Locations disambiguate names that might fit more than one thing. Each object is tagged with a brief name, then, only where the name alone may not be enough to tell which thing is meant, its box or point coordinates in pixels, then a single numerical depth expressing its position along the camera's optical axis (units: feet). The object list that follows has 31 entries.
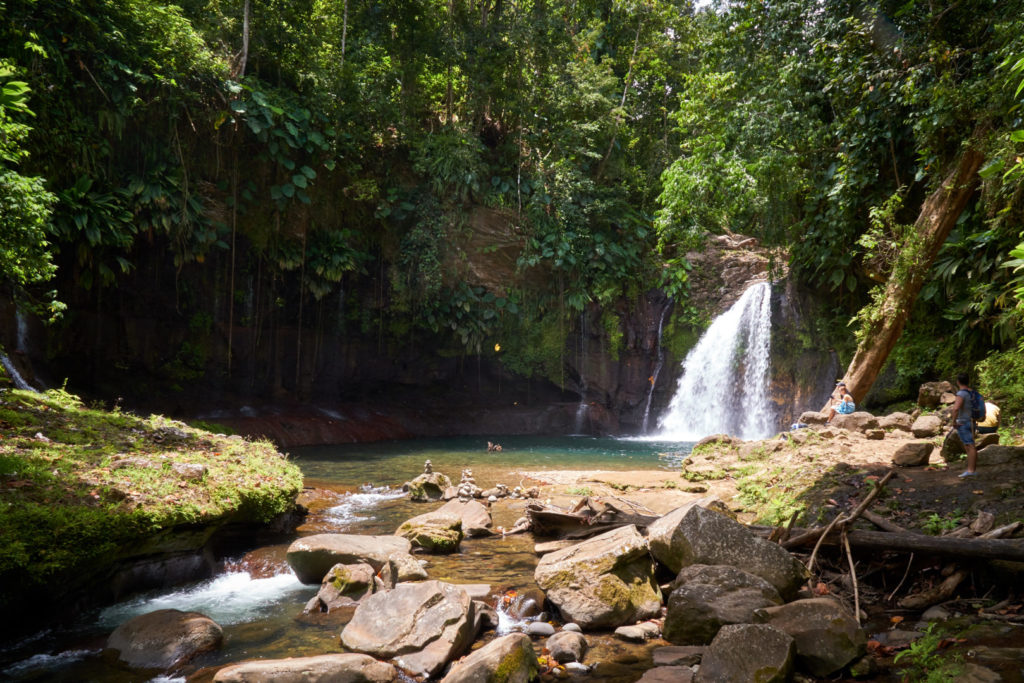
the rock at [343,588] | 18.48
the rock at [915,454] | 24.29
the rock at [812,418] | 38.95
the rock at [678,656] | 14.17
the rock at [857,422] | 33.61
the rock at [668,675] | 13.23
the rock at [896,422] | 33.50
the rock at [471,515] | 25.64
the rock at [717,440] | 38.96
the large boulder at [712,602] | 14.88
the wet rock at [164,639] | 14.70
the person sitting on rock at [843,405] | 37.65
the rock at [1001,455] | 21.75
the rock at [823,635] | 12.89
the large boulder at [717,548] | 16.22
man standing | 22.44
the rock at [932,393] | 36.40
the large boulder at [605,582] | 16.52
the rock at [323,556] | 20.54
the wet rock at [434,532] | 23.24
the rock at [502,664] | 12.80
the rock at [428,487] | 31.91
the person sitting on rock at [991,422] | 26.48
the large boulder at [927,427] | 30.60
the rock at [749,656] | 12.30
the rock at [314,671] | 12.87
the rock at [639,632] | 15.70
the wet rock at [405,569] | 19.35
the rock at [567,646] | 14.66
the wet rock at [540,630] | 16.17
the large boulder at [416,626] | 14.60
